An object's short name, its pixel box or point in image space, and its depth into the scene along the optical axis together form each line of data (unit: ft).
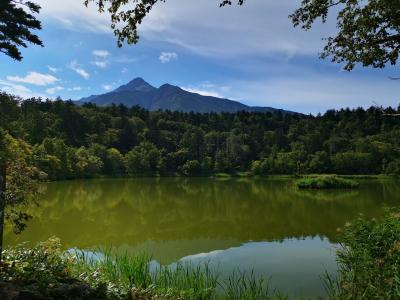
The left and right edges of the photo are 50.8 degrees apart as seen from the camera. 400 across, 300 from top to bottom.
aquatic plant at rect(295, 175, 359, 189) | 195.21
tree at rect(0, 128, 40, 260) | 27.20
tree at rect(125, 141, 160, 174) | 315.37
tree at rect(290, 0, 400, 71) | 30.25
